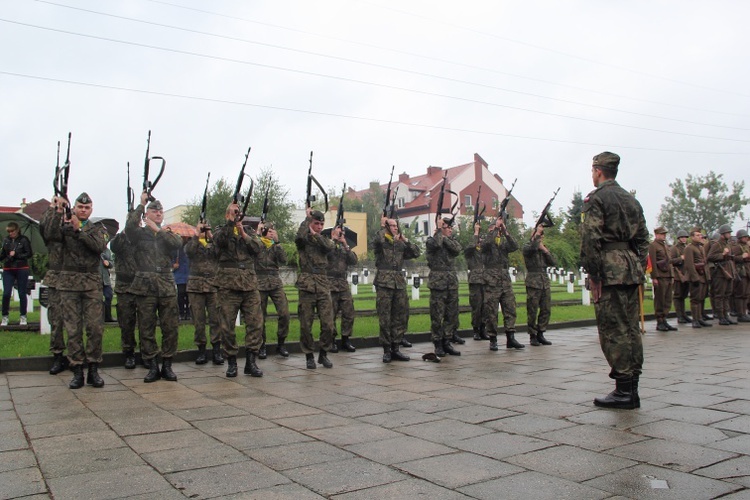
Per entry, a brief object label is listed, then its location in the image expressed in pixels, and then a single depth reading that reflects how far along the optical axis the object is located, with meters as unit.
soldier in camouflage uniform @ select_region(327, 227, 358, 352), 10.54
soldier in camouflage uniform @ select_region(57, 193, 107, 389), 7.13
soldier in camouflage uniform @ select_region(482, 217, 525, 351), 10.65
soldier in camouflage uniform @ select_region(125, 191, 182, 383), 7.76
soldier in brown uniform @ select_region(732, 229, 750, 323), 14.87
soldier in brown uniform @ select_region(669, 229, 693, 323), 14.27
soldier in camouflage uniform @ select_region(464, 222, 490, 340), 11.69
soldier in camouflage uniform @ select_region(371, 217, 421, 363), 9.26
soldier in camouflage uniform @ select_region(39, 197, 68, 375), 7.15
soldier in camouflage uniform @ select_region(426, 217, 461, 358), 9.59
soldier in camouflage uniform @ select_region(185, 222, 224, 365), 9.27
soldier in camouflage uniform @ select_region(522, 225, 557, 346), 11.23
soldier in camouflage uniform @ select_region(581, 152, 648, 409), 5.81
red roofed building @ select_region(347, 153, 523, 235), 58.57
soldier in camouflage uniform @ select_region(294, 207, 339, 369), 8.62
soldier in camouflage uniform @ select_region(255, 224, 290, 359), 9.94
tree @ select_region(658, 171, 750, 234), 72.19
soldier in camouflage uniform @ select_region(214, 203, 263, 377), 8.02
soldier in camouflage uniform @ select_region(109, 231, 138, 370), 8.72
